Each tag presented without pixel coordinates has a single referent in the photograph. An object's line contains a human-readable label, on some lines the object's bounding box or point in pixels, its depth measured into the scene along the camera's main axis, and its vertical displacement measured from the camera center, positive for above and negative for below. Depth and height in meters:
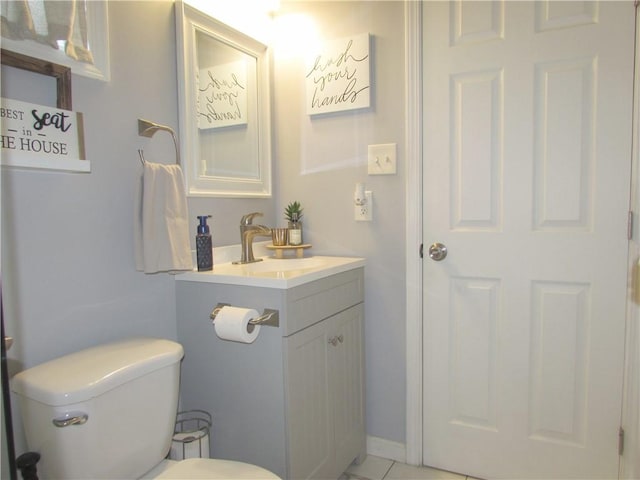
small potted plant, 1.99 -0.04
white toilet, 1.00 -0.50
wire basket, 1.42 -0.76
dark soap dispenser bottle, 1.56 -0.13
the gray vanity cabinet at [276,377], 1.38 -0.56
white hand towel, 1.37 -0.03
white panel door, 1.53 -0.09
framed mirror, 1.62 +0.44
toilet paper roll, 1.31 -0.34
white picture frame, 1.19 +0.49
